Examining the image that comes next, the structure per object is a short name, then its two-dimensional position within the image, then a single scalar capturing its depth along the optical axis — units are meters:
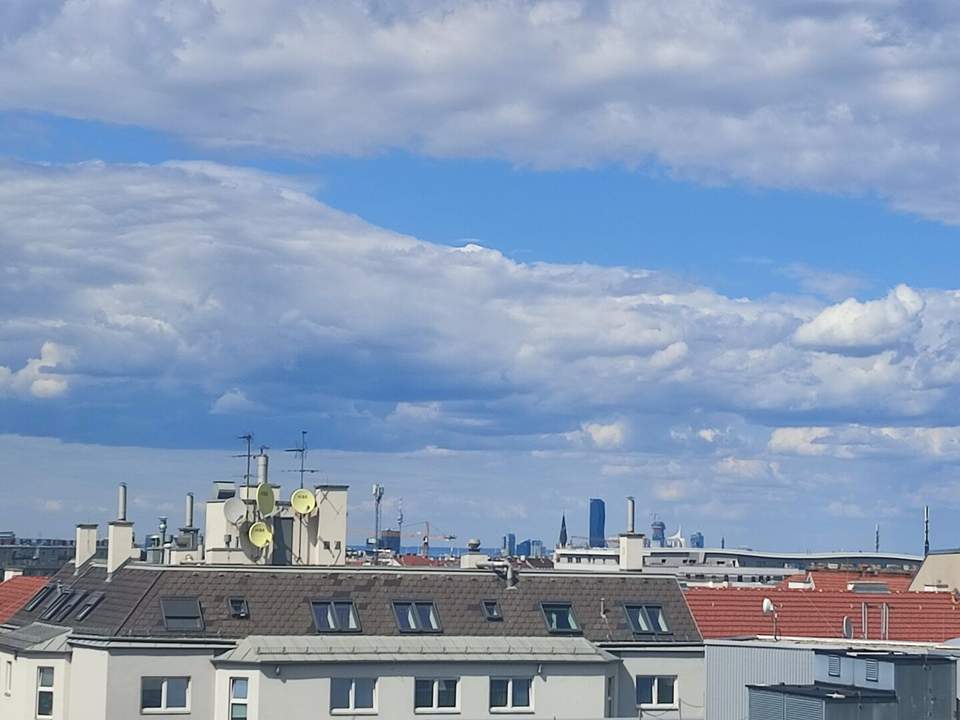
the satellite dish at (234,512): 80.25
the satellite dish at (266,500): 80.06
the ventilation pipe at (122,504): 81.94
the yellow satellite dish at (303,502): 81.69
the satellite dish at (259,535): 79.88
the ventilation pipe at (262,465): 85.75
